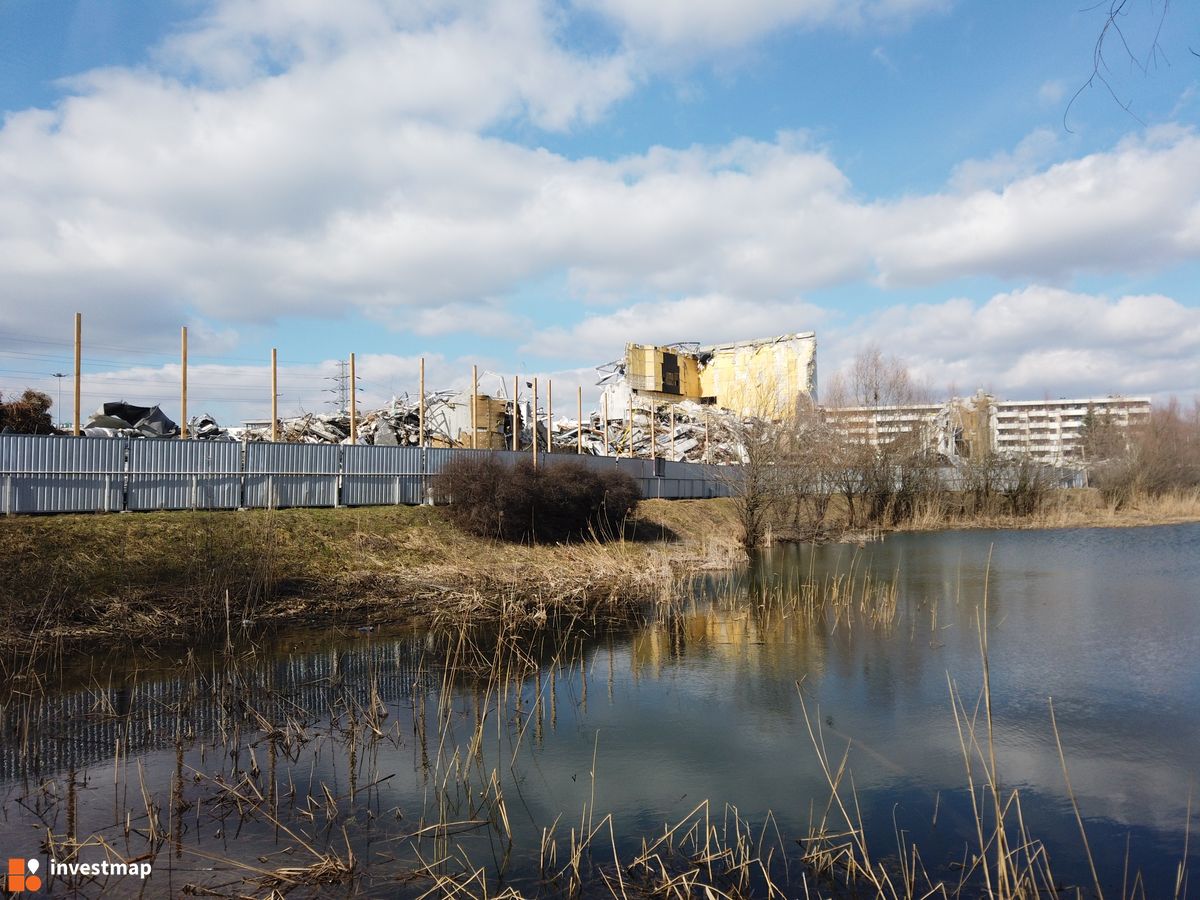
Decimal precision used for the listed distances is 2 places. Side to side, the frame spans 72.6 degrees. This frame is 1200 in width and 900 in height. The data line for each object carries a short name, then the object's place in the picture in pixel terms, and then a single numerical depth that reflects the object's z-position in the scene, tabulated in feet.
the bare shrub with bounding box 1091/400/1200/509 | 155.12
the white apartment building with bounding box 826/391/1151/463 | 136.67
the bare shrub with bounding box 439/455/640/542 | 79.61
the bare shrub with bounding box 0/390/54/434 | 84.17
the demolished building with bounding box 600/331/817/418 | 207.21
